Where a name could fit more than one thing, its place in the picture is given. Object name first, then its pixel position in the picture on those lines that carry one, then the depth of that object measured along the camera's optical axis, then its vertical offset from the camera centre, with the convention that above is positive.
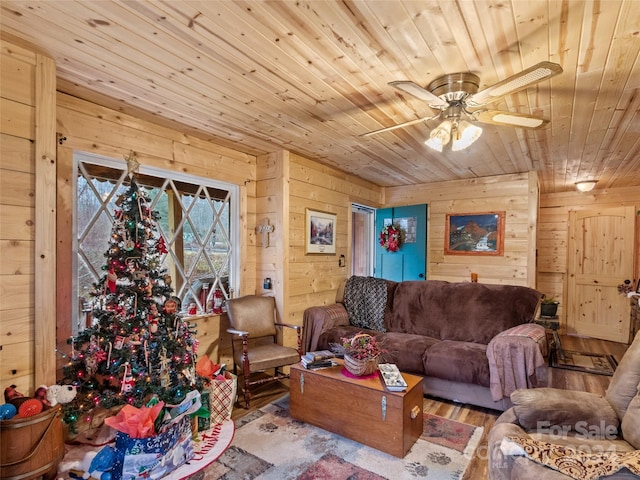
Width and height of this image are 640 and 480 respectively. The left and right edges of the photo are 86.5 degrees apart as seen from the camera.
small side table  4.14 -1.18
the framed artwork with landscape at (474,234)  4.57 +0.10
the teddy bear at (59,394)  1.82 -0.85
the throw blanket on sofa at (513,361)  2.59 -0.93
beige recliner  1.27 -0.84
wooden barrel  1.61 -1.01
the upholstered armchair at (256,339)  2.90 -0.98
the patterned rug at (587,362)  3.93 -1.48
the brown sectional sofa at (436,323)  2.88 -0.87
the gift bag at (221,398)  2.53 -1.19
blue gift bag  1.88 -1.22
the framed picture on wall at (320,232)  3.96 +0.10
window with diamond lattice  2.54 +0.14
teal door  5.01 -0.10
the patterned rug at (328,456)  2.01 -1.38
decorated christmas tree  2.12 -0.61
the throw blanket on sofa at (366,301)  3.86 -0.71
